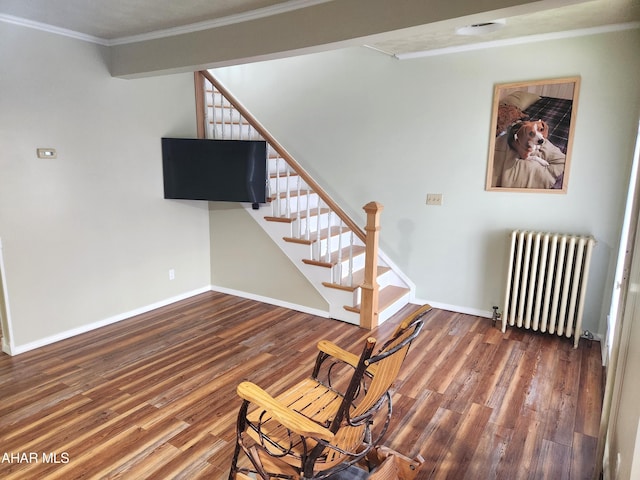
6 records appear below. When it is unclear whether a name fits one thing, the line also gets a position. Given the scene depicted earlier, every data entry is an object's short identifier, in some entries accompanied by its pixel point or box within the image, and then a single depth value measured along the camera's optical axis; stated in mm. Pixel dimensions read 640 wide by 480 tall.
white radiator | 3389
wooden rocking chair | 1523
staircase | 3945
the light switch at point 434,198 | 4156
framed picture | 3467
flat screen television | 3916
